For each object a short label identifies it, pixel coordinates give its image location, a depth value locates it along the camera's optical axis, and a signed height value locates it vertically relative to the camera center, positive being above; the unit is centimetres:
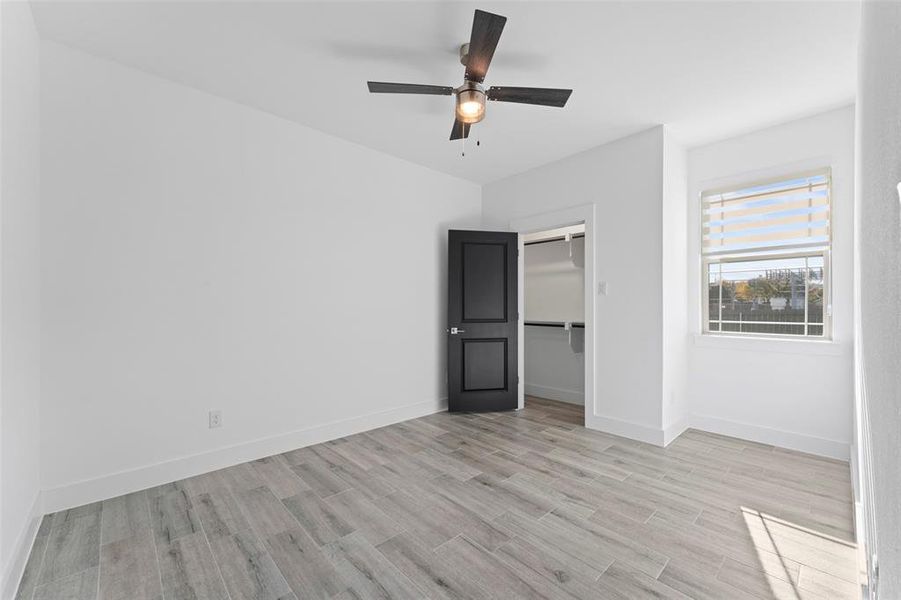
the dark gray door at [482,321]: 454 -28
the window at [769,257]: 336 +37
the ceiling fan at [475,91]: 221 +128
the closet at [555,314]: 502 -23
